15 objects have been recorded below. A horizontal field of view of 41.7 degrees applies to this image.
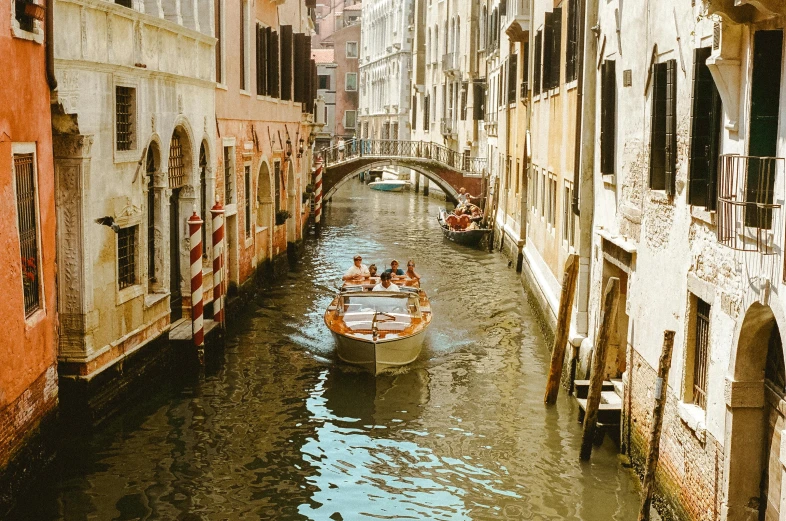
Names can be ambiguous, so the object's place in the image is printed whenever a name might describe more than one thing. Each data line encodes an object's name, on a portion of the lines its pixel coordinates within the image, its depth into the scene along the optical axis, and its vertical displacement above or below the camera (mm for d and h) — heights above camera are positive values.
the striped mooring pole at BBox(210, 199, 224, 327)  14602 -1635
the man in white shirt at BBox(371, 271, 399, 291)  16656 -2419
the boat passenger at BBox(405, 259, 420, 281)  18828 -2508
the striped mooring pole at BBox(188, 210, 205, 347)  13391 -1749
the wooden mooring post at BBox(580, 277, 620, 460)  9938 -2156
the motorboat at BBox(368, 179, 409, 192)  52281 -2582
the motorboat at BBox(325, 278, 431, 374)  13953 -2683
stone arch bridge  38812 -1122
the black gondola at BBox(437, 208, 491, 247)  29531 -2884
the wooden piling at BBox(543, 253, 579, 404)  12195 -2210
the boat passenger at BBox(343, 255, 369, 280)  18578 -2479
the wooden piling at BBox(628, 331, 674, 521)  7863 -2236
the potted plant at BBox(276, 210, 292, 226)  23547 -1876
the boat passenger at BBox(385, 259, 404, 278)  18828 -2464
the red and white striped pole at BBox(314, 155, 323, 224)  33250 -1933
